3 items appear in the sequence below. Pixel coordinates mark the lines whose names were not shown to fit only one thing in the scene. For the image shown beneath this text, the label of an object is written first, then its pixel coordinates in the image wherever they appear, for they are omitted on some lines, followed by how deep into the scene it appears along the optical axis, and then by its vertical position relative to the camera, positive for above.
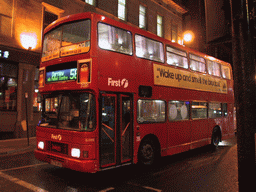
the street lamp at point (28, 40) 13.28 +4.48
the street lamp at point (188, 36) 14.30 +4.98
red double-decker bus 5.49 +0.46
